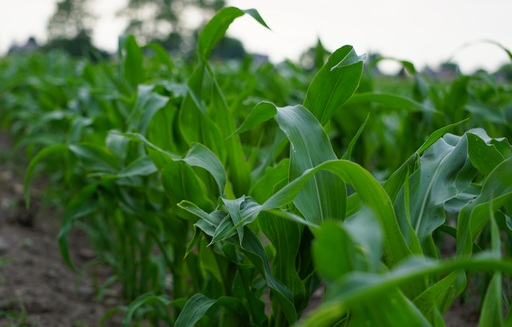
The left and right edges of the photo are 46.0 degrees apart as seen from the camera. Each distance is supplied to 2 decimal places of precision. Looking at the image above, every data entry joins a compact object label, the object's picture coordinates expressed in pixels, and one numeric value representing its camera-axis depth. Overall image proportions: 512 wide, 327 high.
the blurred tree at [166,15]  45.28
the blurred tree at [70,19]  43.91
